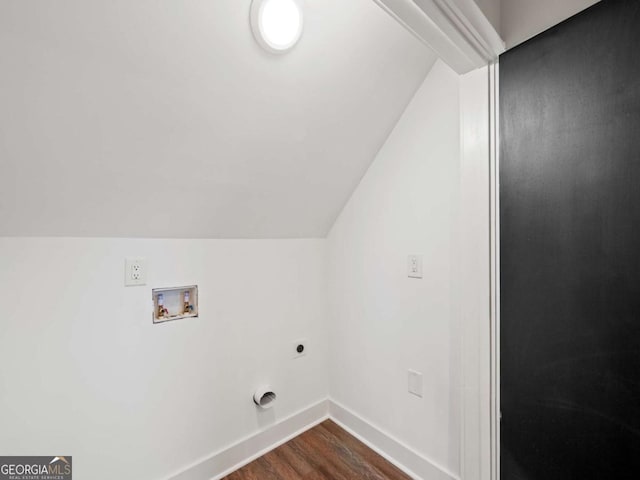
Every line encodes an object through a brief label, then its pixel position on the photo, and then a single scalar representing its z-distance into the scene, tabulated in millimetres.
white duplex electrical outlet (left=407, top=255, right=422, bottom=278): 1544
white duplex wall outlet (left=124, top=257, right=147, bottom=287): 1334
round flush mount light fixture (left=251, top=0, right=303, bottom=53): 1053
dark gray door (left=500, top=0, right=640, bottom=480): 795
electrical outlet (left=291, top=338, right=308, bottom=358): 1960
